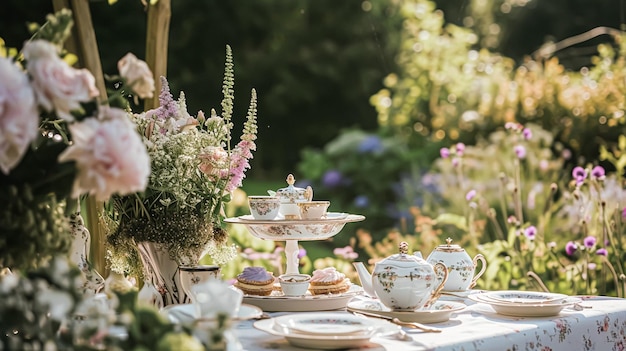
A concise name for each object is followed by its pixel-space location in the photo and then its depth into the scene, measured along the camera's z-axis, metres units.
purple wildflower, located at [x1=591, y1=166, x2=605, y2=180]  3.30
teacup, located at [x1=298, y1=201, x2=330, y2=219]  2.32
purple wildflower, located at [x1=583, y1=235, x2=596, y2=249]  3.21
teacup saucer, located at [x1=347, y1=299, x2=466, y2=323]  1.94
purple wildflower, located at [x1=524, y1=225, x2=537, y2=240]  3.35
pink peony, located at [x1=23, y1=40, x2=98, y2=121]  1.27
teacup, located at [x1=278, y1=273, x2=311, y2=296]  2.15
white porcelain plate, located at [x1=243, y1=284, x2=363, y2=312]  2.12
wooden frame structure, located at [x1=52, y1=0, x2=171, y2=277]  2.88
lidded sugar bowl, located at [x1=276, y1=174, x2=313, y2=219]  2.37
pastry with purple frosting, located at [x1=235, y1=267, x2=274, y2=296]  2.17
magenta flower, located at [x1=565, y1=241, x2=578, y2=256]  3.27
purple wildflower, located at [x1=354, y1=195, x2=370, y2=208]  7.44
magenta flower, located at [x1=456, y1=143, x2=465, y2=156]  3.71
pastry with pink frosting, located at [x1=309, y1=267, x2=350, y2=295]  2.18
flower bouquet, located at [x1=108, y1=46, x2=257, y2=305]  2.07
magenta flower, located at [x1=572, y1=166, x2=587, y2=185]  3.20
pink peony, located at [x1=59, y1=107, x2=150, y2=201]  1.24
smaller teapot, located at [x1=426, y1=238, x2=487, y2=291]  2.33
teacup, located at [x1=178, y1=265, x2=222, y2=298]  1.95
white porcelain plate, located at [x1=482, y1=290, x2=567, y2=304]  2.09
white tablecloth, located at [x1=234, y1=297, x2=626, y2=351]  1.71
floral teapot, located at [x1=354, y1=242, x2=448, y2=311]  1.93
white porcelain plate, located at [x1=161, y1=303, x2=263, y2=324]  1.53
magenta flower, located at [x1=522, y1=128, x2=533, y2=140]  3.75
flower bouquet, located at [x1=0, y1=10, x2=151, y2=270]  1.23
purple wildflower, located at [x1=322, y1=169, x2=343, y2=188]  7.97
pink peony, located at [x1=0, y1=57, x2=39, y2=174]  1.21
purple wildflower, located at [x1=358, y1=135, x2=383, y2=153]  7.79
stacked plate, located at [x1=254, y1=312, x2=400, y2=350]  1.63
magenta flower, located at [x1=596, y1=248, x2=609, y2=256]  3.16
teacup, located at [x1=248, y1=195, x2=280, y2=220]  2.31
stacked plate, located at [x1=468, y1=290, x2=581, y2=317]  2.02
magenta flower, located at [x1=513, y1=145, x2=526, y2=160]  3.95
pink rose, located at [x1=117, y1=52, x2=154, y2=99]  1.40
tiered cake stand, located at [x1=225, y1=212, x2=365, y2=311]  2.12
